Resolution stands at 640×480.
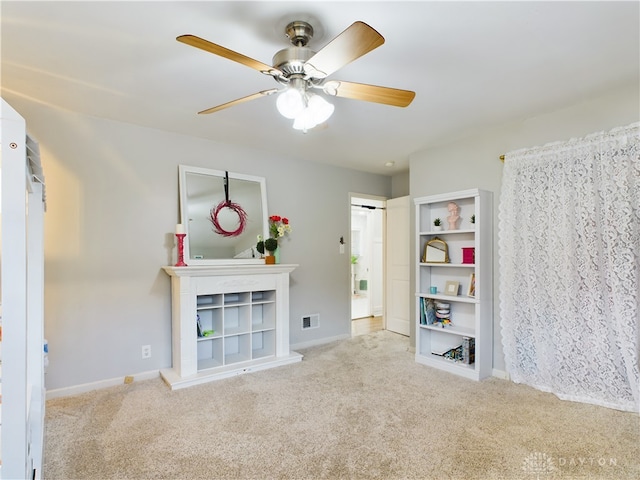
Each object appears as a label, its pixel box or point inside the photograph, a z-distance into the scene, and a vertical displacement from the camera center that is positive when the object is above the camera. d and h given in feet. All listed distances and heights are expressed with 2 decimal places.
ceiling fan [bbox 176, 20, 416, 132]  4.78 +2.64
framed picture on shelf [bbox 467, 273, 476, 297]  10.93 -1.38
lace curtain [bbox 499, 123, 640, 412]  7.95 -0.67
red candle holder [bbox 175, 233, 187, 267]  10.47 -0.06
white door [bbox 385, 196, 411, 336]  15.80 -1.11
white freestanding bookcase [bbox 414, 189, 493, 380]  10.47 -1.50
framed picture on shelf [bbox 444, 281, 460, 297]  11.55 -1.56
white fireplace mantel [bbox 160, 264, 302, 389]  10.14 -2.56
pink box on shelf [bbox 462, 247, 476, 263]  11.03 -0.42
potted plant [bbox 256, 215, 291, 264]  12.23 +0.30
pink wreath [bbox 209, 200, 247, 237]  11.59 +0.93
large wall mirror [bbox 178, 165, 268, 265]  11.14 +1.03
